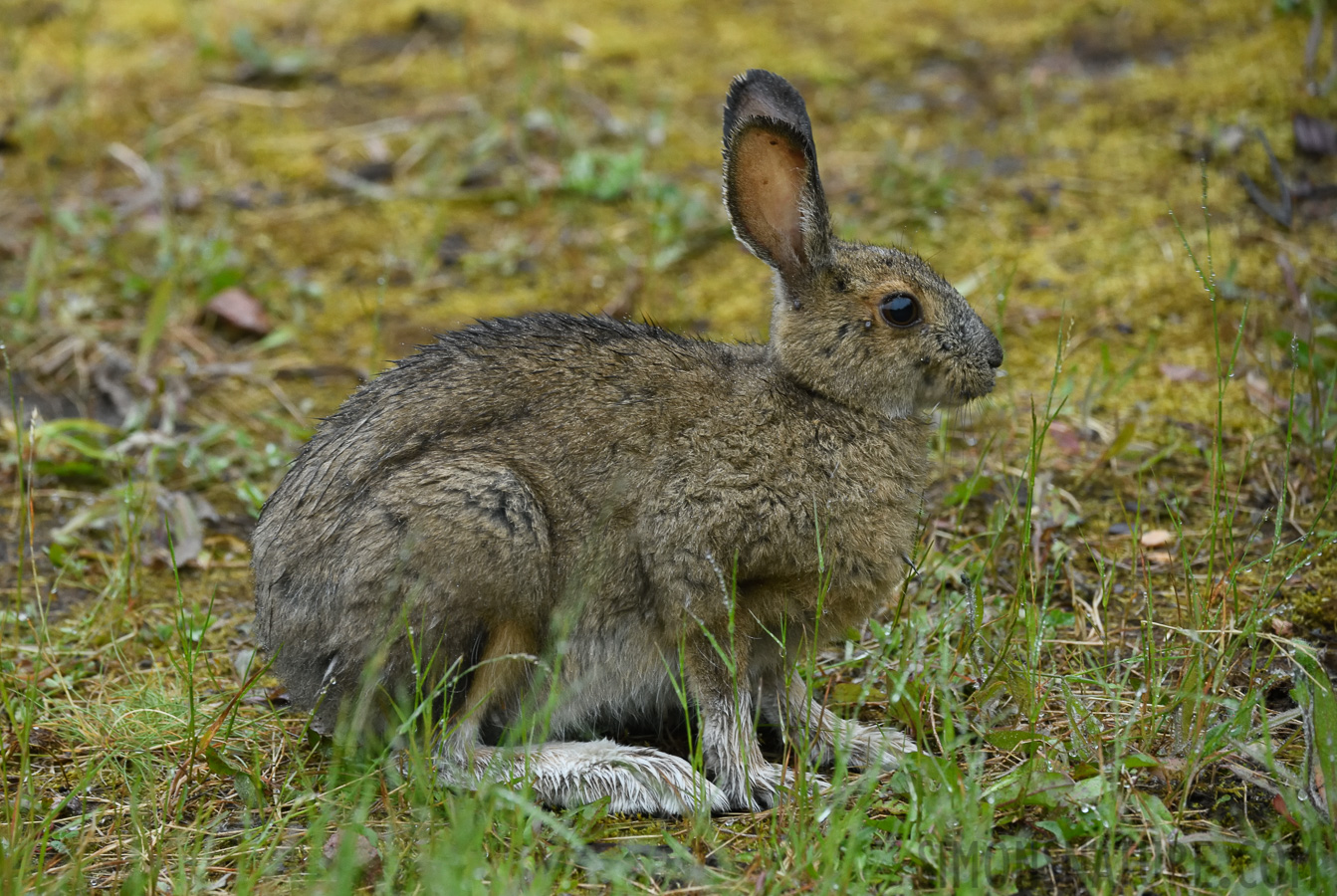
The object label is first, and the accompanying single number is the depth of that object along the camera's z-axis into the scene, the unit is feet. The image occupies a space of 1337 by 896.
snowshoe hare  26.43
